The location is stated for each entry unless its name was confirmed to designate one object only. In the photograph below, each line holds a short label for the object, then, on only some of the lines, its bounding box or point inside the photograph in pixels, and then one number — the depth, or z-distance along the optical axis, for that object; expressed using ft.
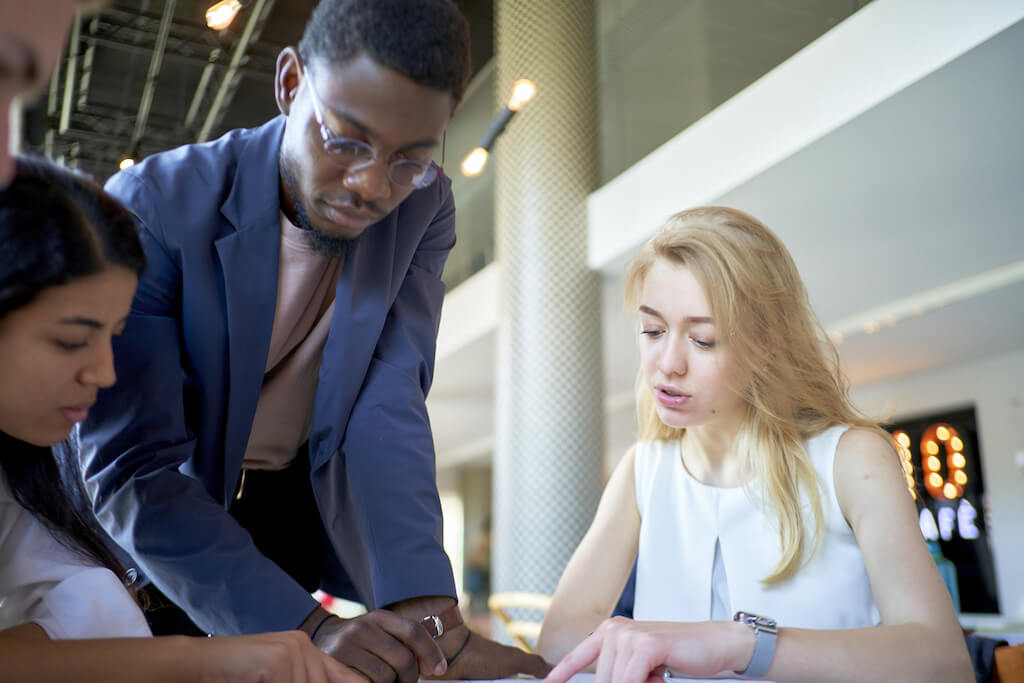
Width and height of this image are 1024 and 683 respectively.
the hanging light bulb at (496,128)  12.17
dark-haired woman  2.41
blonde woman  4.35
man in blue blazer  3.29
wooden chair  7.77
